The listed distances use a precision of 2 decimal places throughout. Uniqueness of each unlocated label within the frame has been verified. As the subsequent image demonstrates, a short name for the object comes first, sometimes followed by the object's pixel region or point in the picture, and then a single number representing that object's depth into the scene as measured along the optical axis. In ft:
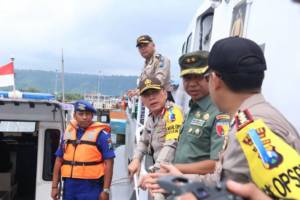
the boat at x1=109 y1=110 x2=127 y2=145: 71.87
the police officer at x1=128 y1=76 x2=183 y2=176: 10.16
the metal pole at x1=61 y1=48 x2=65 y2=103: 24.43
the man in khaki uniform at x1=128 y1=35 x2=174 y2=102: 17.92
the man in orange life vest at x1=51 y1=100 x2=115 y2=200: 17.10
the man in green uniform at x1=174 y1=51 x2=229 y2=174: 7.70
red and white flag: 21.68
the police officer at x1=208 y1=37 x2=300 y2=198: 4.16
